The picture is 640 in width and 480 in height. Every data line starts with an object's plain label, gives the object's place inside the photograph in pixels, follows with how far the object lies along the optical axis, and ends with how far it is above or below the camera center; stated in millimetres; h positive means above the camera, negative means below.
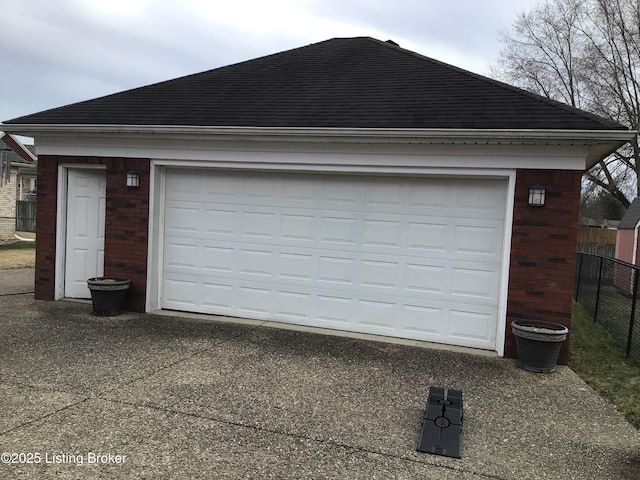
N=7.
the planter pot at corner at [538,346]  6102 -1346
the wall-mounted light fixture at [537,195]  6598 +369
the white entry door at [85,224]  8859 -412
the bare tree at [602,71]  25719 +7761
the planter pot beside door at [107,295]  7941 -1372
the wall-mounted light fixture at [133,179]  8273 +336
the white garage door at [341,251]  7156 -525
